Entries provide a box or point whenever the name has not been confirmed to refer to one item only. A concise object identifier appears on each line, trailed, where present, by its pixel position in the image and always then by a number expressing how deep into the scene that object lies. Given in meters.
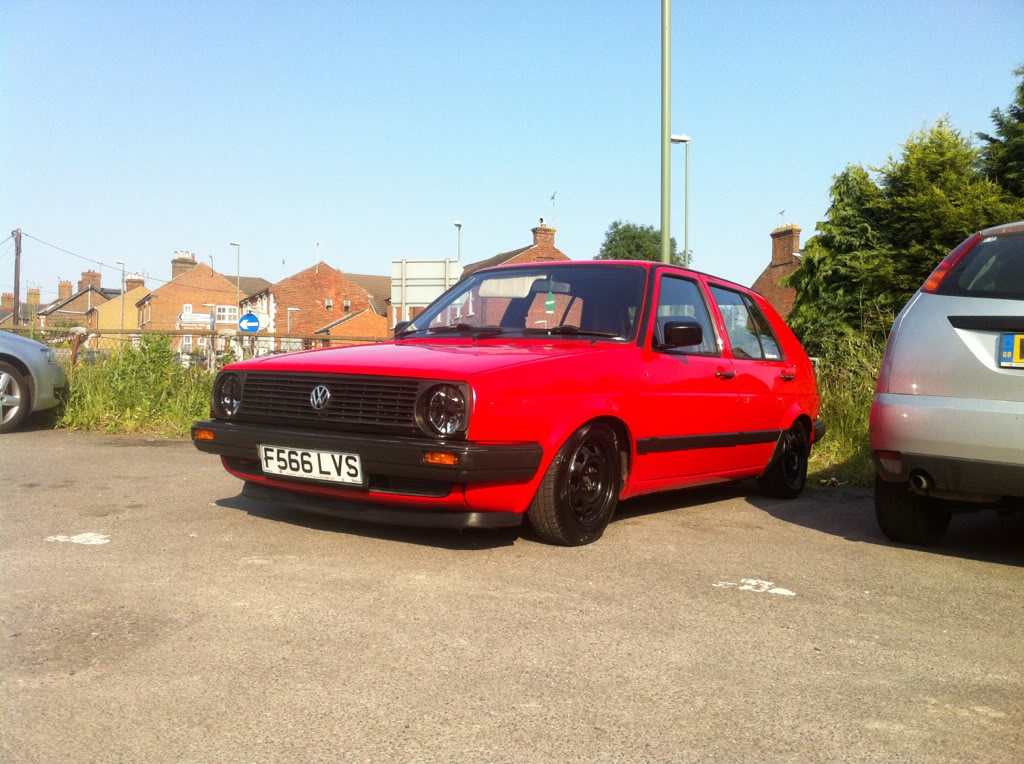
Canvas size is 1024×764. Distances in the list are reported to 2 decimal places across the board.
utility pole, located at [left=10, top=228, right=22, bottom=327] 53.50
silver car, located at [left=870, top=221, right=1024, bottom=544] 4.35
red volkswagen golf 4.34
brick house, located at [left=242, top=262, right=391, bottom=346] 70.62
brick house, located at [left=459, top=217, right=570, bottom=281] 54.94
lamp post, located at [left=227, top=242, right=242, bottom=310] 69.12
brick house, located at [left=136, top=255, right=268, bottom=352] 82.38
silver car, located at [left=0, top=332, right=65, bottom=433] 9.55
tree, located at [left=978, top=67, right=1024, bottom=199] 19.64
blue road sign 27.00
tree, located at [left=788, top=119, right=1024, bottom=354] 18.08
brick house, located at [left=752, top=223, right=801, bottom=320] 36.62
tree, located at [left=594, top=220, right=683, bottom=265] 64.06
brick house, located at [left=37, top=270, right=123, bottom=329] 97.52
